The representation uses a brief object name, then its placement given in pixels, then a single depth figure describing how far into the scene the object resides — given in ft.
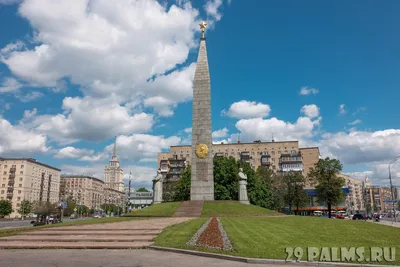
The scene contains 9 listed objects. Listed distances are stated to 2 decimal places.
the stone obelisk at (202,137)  141.69
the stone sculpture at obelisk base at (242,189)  146.56
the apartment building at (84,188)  521.65
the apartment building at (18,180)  347.77
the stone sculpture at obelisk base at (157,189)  153.79
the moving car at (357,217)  190.49
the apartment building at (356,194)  566.35
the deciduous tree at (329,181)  189.57
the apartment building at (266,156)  311.06
